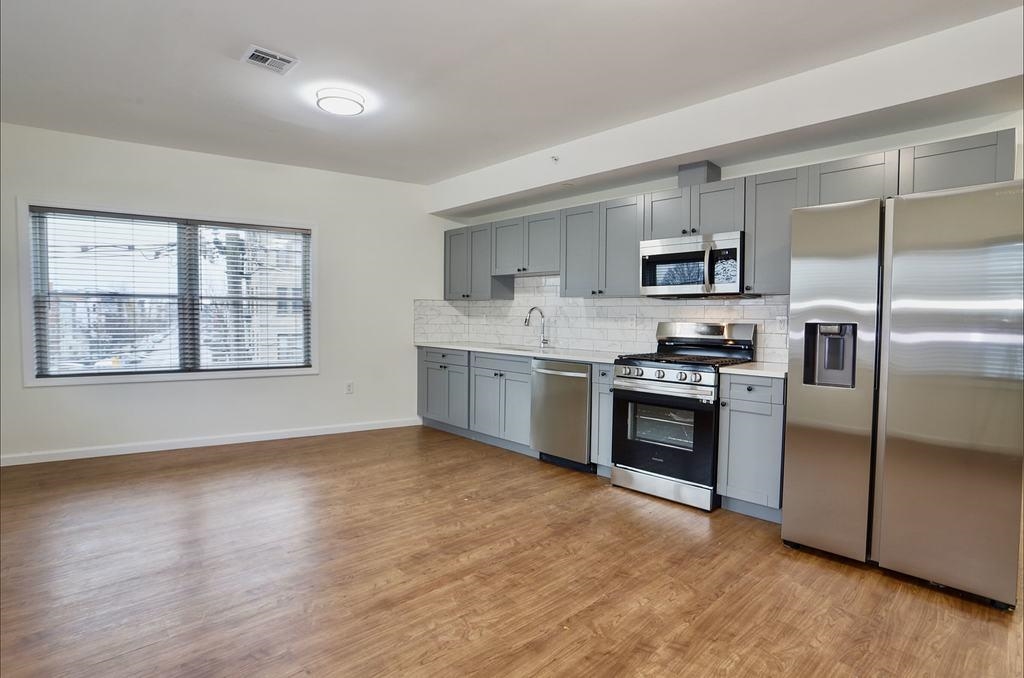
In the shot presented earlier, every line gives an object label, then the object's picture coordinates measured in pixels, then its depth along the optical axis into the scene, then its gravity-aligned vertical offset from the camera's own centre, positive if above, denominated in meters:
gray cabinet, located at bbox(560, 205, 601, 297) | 4.42 +0.61
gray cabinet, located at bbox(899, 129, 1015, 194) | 2.60 +0.84
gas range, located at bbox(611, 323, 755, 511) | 3.38 -0.63
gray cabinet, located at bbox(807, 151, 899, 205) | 2.90 +0.84
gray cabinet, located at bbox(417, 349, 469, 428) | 5.32 -0.73
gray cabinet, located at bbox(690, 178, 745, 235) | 3.53 +0.80
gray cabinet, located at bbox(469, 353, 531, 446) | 4.66 -0.72
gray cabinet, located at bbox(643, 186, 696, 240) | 3.81 +0.80
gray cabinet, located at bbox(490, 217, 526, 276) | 5.11 +0.72
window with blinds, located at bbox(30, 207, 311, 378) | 4.33 +0.18
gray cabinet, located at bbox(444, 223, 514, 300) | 5.55 +0.56
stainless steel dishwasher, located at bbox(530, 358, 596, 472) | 4.16 -0.76
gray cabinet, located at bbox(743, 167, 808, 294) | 3.29 +0.62
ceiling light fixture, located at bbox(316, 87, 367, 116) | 3.39 +1.42
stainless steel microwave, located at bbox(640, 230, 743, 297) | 3.55 +0.40
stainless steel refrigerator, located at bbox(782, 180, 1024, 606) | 2.27 -0.29
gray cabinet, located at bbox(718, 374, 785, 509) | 3.13 -0.72
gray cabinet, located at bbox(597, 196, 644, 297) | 4.12 +0.60
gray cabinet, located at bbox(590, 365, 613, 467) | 4.00 -0.74
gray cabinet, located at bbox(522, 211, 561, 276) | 4.77 +0.70
